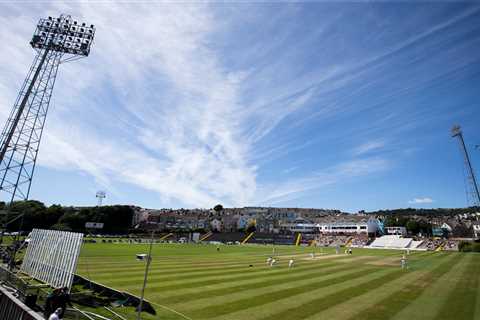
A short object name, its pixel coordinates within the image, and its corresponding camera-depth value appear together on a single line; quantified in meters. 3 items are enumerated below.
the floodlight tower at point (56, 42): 31.91
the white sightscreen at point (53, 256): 17.30
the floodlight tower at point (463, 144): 77.25
